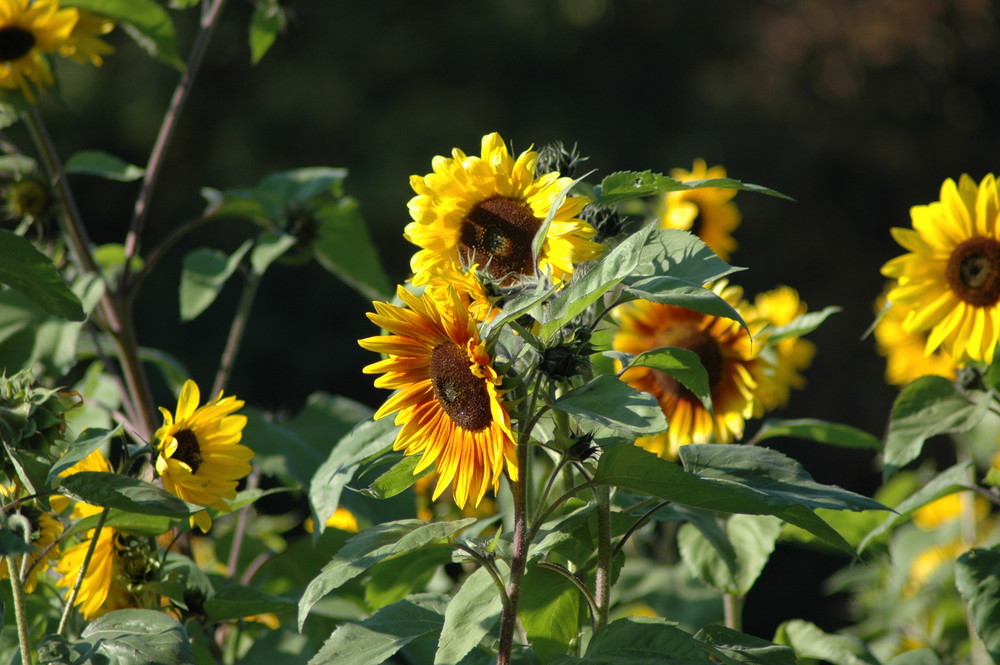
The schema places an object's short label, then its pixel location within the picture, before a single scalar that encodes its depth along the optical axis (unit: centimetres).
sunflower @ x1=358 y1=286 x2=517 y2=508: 339
